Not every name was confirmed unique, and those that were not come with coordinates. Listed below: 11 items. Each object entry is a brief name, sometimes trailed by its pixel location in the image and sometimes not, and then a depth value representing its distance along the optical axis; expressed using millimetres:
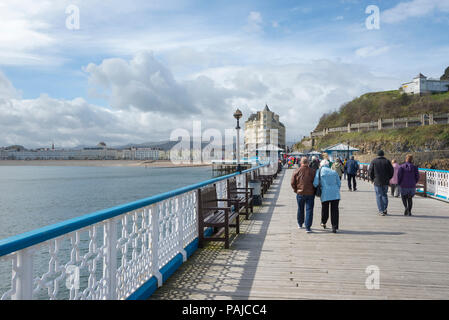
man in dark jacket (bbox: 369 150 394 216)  8367
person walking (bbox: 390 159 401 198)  11797
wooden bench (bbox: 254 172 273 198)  12903
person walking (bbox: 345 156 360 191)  14281
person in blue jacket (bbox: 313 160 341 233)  6605
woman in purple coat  8664
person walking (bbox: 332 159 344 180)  14023
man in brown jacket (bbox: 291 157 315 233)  6758
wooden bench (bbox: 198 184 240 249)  5578
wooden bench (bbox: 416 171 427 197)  12648
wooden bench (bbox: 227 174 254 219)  8301
